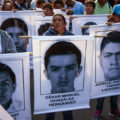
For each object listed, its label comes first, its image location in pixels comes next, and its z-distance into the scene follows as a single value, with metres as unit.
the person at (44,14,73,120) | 3.59
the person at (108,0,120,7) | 8.96
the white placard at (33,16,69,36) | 5.42
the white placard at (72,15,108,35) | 5.24
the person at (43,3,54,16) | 5.82
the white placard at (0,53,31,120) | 2.98
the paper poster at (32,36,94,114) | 3.13
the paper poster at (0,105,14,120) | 2.26
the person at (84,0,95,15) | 5.79
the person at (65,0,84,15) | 6.60
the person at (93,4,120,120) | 3.96
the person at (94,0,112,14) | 6.03
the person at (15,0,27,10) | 7.38
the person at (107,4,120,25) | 3.92
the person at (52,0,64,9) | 6.57
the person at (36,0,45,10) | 6.97
